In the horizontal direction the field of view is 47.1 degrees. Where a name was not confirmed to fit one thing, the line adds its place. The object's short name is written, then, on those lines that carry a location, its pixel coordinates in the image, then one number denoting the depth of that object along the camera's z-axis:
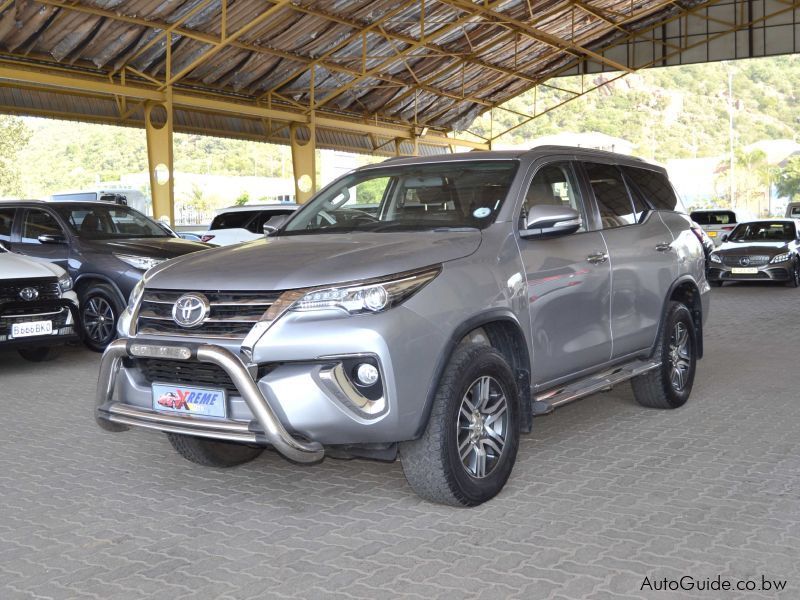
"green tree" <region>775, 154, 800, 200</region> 84.19
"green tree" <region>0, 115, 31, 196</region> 70.44
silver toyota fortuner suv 4.23
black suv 10.93
